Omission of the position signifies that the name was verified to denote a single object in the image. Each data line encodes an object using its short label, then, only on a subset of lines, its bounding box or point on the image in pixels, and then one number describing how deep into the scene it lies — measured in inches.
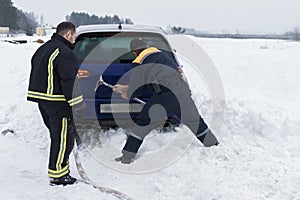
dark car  182.1
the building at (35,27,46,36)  2496.3
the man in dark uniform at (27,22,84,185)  139.9
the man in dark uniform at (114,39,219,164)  170.7
